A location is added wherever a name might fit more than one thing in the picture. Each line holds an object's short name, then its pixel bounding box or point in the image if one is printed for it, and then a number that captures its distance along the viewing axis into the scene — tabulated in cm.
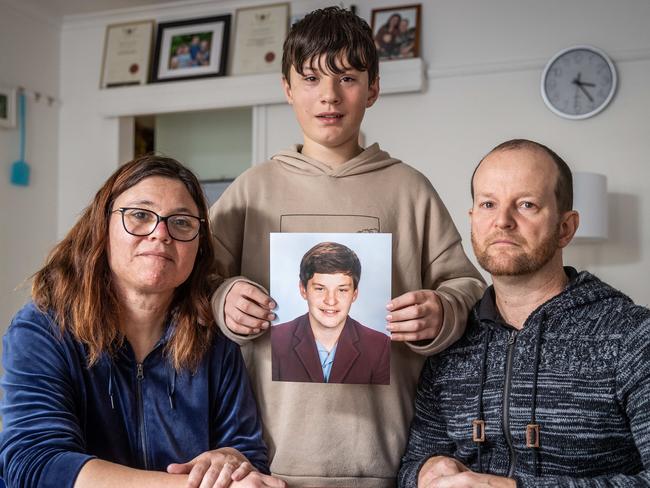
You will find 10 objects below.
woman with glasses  122
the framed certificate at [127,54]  461
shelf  397
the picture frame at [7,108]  429
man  123
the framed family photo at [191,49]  441
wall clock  371
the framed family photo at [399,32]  400
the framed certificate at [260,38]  427
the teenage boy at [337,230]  138
